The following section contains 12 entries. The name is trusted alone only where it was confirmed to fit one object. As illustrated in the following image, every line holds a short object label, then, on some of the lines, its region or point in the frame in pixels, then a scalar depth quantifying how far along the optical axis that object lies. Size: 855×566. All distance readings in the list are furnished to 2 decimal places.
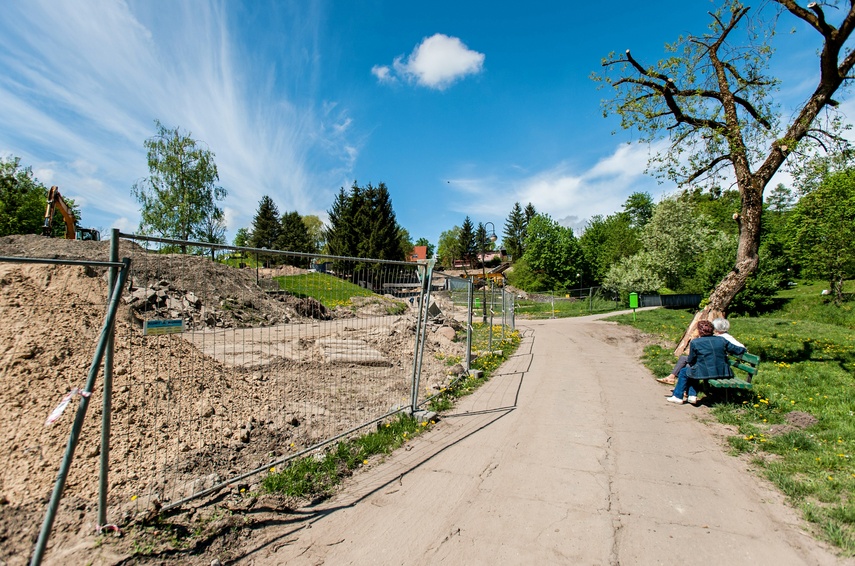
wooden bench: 5.92
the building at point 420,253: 68.06
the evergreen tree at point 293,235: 53.32
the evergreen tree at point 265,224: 57.97
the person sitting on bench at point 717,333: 6.62
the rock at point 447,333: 12.52
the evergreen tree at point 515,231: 89.50
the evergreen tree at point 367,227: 44.44
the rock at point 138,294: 8.92
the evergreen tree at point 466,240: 94.19
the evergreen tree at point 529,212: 90.12
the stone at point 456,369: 8.24
